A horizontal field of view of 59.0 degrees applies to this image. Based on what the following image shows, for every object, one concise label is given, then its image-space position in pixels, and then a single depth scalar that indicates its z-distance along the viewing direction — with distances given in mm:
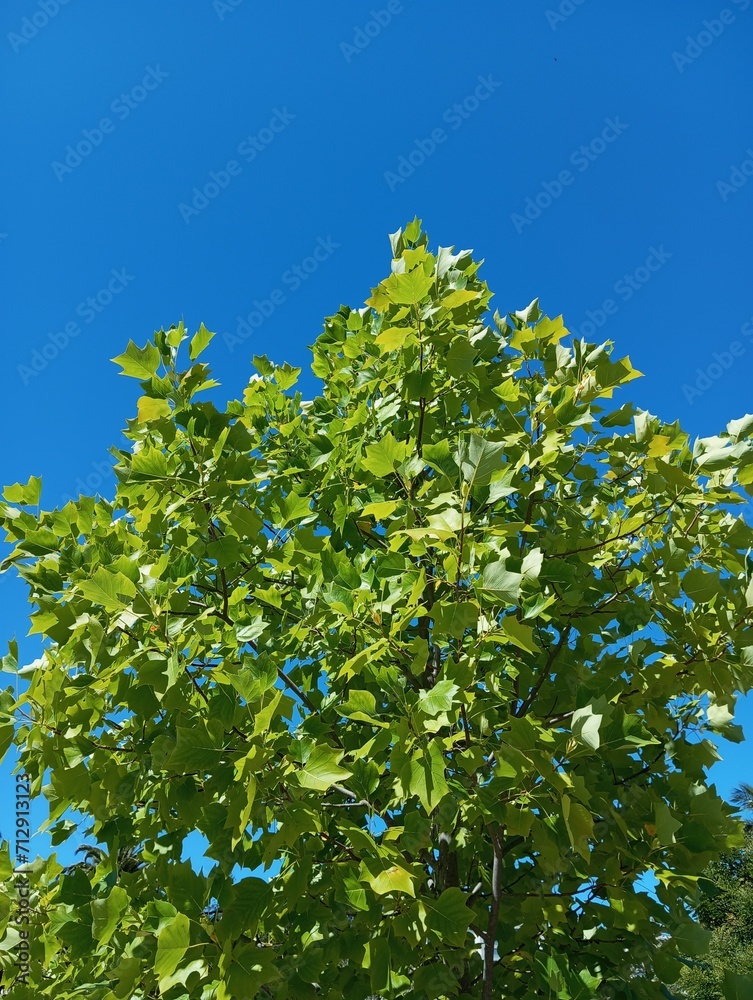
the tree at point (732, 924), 20578
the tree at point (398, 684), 2264
